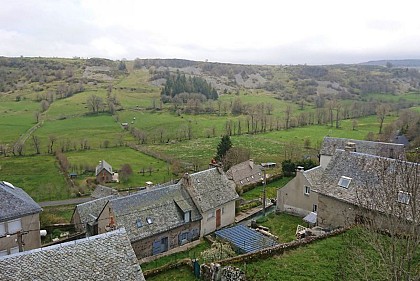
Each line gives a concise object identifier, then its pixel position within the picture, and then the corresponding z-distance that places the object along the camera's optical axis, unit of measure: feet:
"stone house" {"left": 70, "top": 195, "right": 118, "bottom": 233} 131.23
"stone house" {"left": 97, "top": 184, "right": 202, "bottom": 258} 101.86
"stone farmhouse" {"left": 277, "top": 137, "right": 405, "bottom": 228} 122.01
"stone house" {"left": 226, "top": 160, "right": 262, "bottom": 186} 191.84
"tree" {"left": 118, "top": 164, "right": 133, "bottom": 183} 236.59
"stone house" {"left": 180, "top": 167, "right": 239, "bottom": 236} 119.14
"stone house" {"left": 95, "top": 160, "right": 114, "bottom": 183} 237.86
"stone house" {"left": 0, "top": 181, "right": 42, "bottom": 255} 93.15
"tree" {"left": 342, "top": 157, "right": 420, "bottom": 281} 42.22
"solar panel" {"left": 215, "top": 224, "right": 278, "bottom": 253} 92.22
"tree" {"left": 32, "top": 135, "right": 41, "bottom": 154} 310.20
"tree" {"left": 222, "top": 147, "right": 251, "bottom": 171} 223.71
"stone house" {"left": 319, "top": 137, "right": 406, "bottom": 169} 158.71
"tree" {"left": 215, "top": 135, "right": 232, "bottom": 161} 233.37
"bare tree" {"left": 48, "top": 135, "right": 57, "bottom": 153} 314.59
